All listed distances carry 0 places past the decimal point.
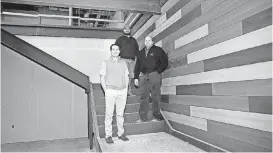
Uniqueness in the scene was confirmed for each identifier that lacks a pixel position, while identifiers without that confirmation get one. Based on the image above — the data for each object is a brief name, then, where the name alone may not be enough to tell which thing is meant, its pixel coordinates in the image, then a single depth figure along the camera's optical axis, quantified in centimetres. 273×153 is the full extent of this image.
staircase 325
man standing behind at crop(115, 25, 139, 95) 390
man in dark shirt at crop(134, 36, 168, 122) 333
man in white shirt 277
